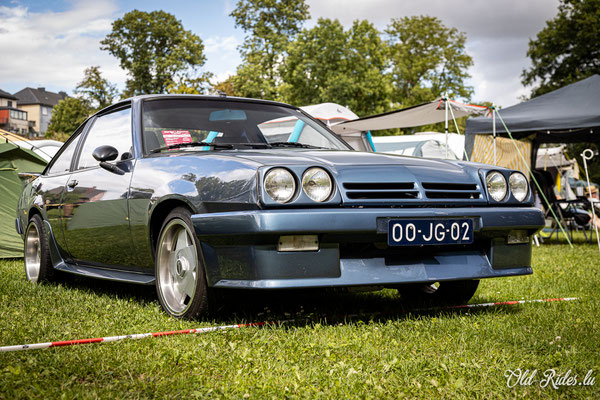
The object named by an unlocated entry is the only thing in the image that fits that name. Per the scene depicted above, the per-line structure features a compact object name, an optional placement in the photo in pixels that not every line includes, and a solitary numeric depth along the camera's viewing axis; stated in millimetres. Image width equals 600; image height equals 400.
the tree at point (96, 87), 46500
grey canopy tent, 11227
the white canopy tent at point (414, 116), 12492
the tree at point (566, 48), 33625
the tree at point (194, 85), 30844
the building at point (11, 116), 103750
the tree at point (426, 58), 40938
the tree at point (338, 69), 34500
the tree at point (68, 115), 50719
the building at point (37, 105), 121562
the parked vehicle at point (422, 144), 17266
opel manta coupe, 3381
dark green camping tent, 8617
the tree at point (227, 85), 39156
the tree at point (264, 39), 37156
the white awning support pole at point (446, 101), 11909
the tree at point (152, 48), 43750
